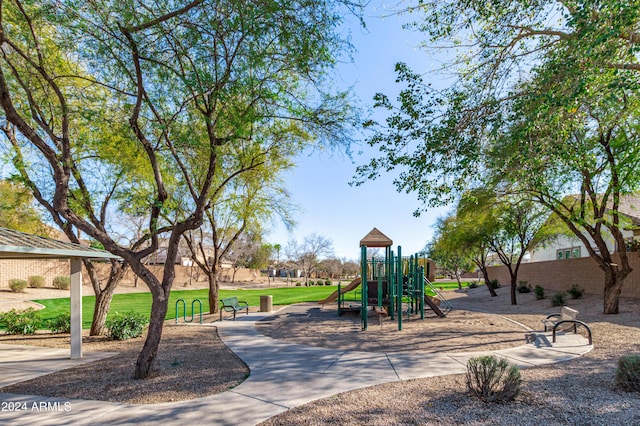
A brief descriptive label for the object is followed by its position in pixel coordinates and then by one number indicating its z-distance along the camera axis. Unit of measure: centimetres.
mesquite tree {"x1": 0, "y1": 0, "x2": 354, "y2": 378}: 668
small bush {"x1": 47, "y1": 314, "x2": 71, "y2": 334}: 1223
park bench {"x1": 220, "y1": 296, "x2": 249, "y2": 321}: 1476
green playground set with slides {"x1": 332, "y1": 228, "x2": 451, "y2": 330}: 1245
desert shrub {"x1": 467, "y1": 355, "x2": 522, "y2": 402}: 492
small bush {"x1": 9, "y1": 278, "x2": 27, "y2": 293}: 2787
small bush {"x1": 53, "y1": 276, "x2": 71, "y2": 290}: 3244
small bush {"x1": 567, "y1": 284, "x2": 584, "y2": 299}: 1950
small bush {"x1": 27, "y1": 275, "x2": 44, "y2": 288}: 3084
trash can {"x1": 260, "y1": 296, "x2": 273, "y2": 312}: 1764
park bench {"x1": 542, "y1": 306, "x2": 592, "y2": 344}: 1038
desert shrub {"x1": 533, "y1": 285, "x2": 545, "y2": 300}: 2203
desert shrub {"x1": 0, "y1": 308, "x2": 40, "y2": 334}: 1212
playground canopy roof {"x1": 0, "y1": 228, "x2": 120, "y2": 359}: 727
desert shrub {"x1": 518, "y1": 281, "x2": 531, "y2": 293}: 2675
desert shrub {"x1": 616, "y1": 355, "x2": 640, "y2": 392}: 521
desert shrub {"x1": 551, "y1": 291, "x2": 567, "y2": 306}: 1833
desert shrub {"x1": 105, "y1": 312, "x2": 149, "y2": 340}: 1065
